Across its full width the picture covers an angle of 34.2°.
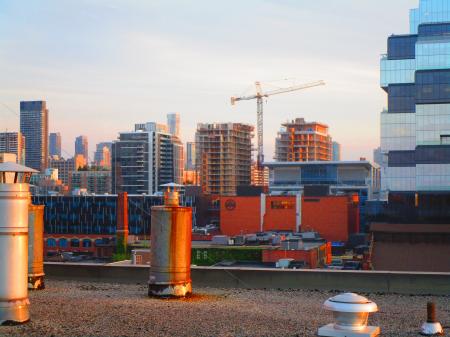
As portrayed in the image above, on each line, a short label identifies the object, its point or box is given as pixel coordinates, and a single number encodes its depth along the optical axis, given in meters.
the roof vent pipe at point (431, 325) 13.07
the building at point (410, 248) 58.22
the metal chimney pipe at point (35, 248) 19.12
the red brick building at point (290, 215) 106.00
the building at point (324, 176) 143.00
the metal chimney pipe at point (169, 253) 17.19
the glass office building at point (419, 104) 94.31
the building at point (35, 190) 161.66
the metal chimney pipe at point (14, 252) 13.66
